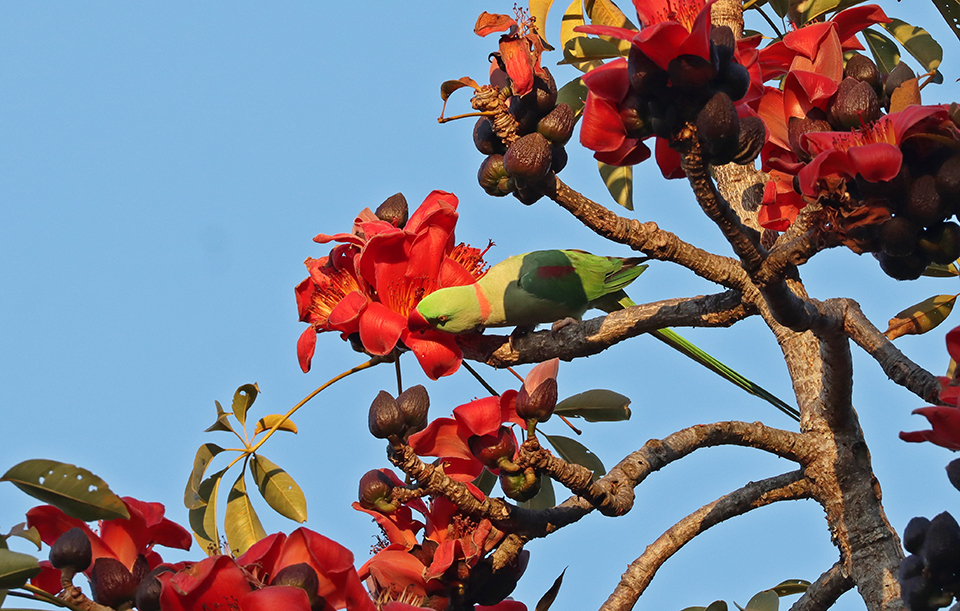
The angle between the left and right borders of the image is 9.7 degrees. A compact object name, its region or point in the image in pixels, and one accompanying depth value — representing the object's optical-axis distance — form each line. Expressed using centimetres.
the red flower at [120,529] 716
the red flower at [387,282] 751
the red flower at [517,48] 720
